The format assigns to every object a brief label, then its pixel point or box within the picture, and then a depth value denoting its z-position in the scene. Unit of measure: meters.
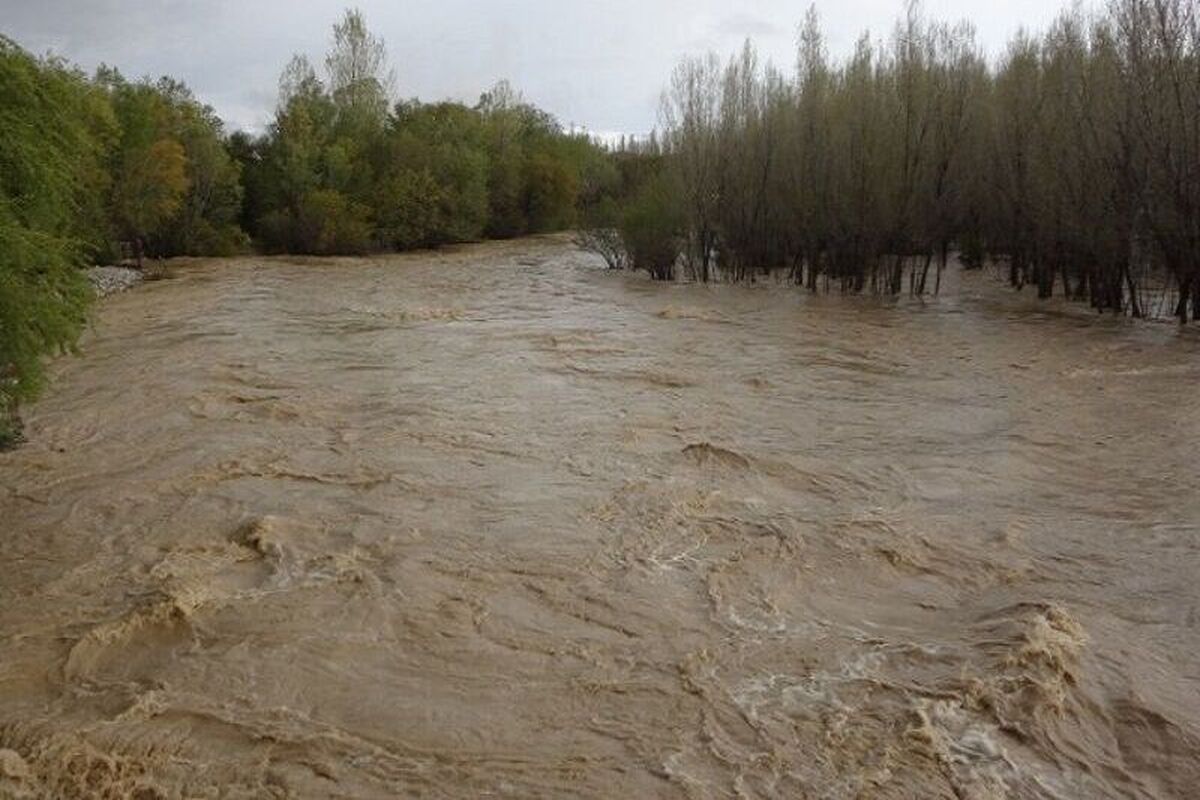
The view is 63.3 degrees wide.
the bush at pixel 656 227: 30.78
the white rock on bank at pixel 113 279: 27.22
